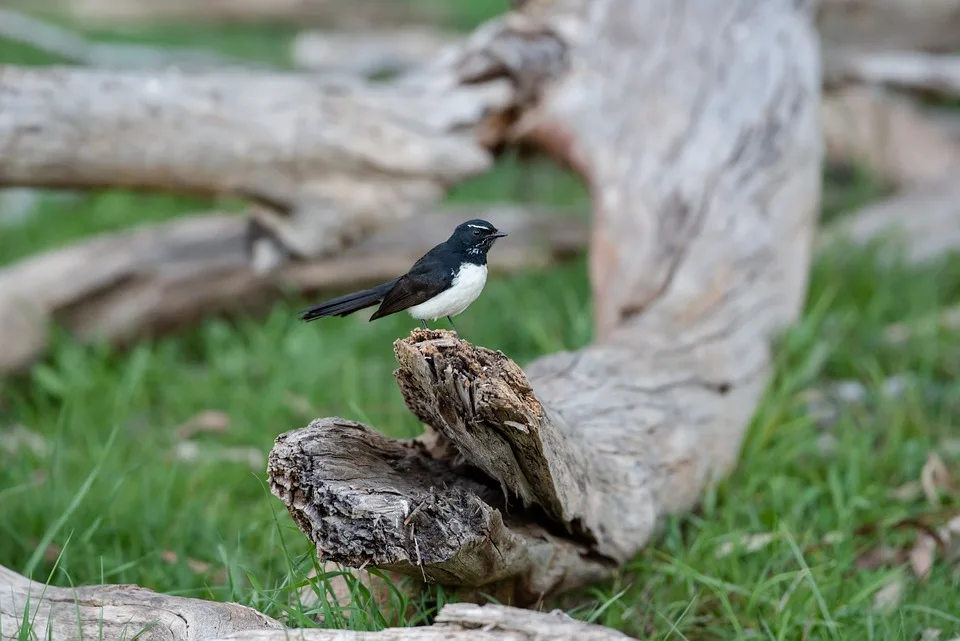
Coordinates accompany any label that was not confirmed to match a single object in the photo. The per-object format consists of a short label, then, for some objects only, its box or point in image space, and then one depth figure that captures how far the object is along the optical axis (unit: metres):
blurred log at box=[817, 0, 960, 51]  12.86
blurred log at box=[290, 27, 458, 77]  18.47
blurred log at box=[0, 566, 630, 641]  3.78
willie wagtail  5.32
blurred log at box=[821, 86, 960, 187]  13.74
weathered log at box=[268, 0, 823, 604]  4.18
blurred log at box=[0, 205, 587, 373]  8.91
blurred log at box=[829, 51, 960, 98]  11.16
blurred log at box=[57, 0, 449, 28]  22.19
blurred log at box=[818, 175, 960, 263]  10.55
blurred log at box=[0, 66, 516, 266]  7.16
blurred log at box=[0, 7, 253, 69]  16.62
